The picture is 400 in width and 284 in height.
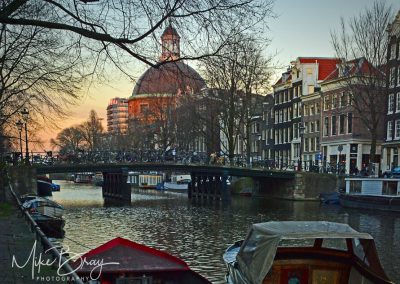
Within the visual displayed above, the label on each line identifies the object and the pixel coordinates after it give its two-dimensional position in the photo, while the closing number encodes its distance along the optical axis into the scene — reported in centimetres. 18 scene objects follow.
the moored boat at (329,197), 4359
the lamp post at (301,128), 4552
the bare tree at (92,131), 12385
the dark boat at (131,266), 988
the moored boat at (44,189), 5778
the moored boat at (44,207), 2520
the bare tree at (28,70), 2083
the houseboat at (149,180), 7762
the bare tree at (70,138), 12875
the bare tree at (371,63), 3934
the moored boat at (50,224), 2322
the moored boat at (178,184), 6944
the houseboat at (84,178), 10512
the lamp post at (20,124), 3477
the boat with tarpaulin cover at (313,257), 1037
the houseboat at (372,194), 3747
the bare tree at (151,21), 966
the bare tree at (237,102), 4628
